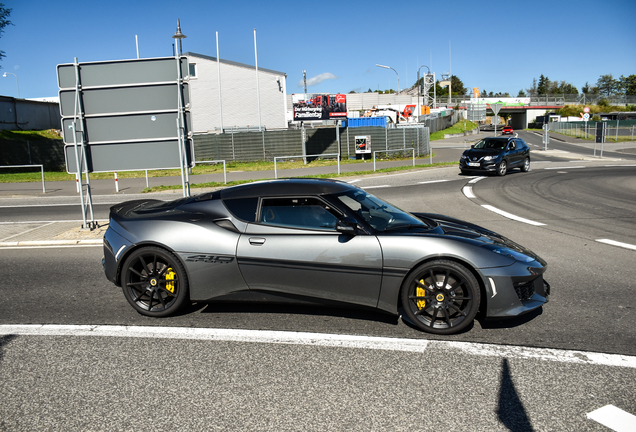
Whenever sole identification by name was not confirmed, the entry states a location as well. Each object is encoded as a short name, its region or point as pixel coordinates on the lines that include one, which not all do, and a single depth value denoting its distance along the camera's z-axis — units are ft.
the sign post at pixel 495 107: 103.24
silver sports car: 14.64
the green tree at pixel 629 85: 445.37
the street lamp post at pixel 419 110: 207.64
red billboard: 128.47
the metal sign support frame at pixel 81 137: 32.37
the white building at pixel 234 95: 149.69
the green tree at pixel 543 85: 551.14
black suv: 69.05
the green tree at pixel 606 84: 535.19
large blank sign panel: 32.73
